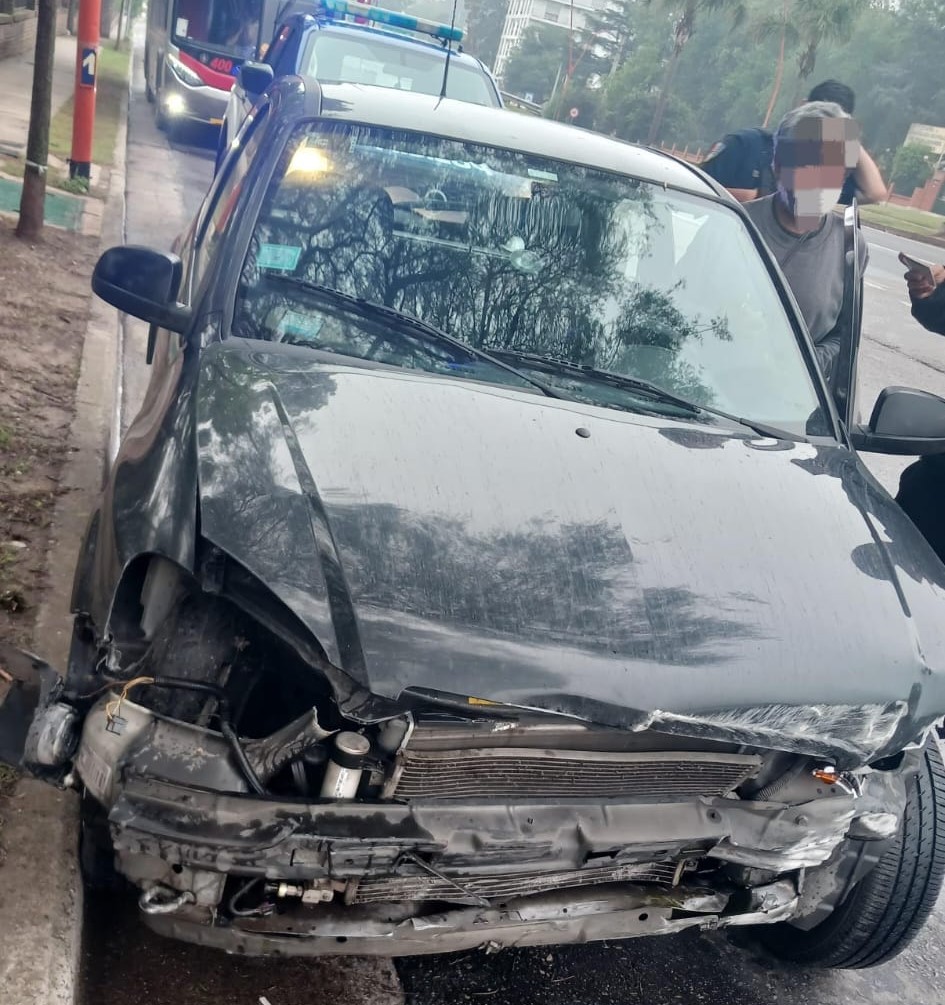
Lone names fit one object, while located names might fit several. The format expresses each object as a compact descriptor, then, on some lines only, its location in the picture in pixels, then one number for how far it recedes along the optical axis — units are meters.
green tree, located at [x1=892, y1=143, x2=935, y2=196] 49.38
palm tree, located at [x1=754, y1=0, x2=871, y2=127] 45.91
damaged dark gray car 2.02
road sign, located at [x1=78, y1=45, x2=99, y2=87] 9.52
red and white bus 13.60
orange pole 9.51
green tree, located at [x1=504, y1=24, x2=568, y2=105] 72.38
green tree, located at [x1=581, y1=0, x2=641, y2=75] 65.62
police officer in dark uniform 5.07
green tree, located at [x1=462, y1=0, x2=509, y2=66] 87.00
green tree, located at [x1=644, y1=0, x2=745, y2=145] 49.44
